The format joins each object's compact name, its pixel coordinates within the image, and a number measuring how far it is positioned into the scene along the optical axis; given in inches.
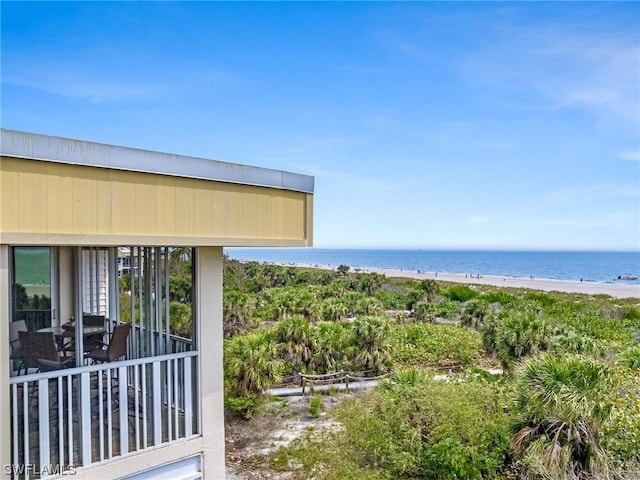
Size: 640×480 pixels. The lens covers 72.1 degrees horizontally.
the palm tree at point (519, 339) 612.1
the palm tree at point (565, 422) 290.8
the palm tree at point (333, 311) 957.2
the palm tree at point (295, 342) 658.2
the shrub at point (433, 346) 766.5
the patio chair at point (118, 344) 220.5
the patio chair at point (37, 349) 207.5
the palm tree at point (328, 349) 667.4
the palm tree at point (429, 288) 1464.2
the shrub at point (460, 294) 1567.7
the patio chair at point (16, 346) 211.8
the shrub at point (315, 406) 524.1
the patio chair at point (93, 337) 264.7
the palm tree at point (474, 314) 1023.3
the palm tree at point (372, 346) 665.0
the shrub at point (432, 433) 326.6
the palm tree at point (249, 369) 514.9
